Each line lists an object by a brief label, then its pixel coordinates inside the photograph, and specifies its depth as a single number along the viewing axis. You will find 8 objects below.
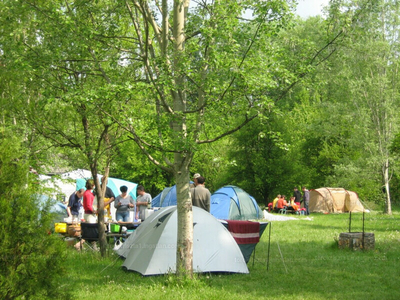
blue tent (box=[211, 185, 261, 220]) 23.19
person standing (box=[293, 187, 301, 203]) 29.52
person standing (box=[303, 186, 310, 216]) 29.14
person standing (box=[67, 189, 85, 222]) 14.20
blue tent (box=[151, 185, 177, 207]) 24.77
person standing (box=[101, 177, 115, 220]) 14.33
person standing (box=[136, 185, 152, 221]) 14.53
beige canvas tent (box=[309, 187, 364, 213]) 31.72
